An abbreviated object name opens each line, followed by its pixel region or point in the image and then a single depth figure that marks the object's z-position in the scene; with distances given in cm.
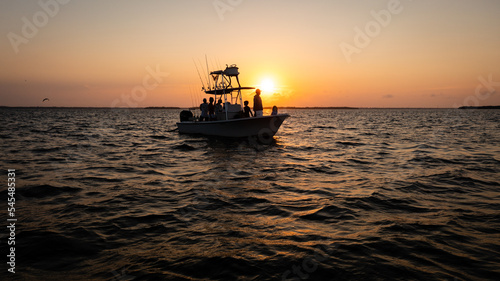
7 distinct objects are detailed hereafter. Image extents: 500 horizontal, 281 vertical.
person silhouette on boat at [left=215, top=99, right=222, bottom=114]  2066
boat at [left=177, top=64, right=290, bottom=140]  1811
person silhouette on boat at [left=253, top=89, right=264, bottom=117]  1798
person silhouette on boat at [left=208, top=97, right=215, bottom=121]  2076
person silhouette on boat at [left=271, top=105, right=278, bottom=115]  1844
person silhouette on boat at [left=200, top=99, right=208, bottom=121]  2181
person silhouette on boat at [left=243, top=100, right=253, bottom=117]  1862
